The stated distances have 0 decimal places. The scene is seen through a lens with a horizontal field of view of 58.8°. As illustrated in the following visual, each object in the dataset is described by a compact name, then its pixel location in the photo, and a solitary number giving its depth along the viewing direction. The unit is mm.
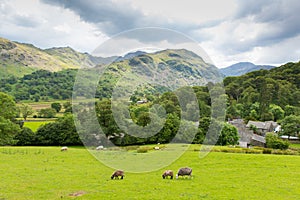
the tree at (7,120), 45750
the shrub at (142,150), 35138
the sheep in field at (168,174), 18609
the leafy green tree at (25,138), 54125
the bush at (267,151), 33688
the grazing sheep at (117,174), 18703
